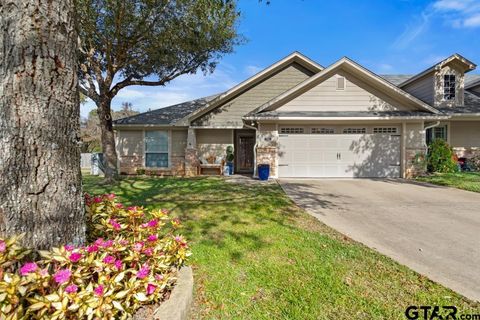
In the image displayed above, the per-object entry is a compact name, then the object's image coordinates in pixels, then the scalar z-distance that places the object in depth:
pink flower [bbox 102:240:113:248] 2.37
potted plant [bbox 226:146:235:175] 14.47
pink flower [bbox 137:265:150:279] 2.31
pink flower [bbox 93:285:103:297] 1.93
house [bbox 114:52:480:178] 11.91
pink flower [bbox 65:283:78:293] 1.85
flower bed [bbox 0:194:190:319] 1.77
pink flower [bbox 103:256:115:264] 2.19
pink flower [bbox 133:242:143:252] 2.54
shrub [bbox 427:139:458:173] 12.62
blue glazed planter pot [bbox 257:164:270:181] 11.72
